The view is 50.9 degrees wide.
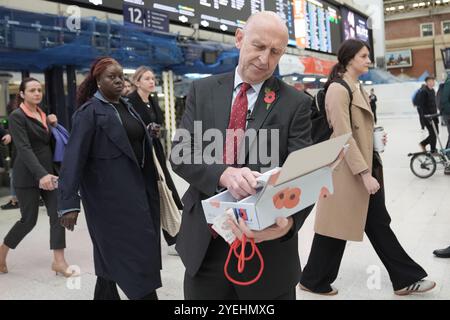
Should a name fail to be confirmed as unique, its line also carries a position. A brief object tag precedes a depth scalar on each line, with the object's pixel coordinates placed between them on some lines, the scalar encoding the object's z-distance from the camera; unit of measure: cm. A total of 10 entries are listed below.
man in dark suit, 153
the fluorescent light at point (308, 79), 1372
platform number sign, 746
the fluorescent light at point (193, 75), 1023
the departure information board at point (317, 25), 1482
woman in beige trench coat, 284
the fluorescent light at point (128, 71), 861
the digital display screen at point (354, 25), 1912
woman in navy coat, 252
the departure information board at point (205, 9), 768
